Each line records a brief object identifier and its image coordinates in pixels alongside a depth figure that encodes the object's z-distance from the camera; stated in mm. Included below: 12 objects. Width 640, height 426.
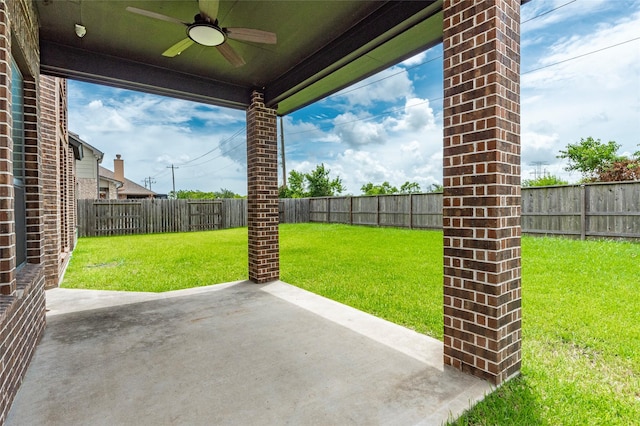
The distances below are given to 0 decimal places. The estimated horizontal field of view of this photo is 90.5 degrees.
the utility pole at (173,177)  44625
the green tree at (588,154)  16058
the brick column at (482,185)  2002
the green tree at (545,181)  13680
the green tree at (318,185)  24641
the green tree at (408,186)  25517
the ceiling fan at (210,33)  2674
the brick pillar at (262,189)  4793
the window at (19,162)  2594
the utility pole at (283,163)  23094
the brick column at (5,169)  1898
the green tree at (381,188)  26656
